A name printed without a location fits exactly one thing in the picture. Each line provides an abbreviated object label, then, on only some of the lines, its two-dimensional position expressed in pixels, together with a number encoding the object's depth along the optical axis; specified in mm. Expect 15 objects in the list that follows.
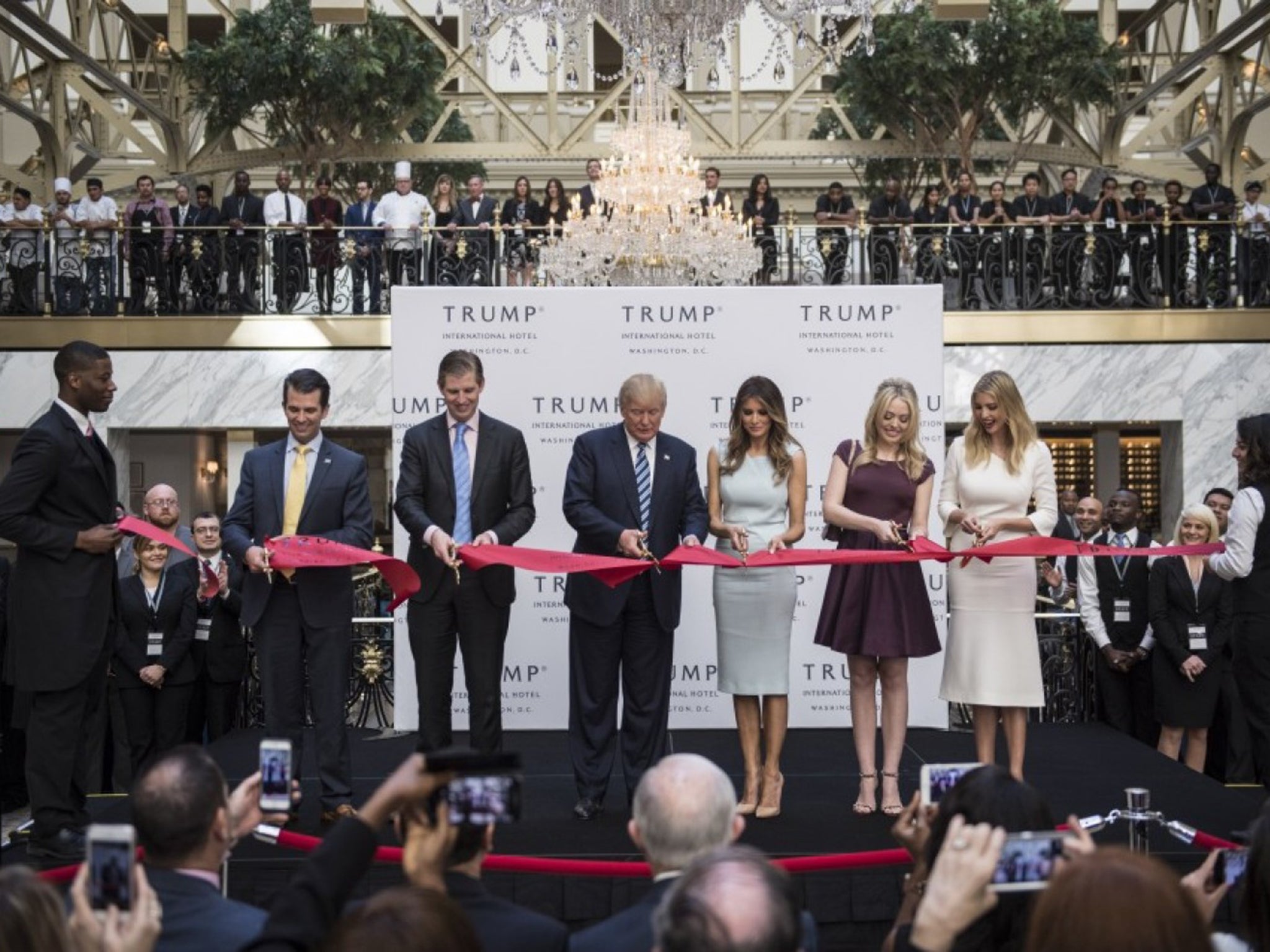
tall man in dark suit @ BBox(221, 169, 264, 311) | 15578
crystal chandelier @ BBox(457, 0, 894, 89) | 10938
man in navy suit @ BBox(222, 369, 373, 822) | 5918
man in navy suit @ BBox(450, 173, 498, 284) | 15578
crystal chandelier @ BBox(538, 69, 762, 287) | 14594
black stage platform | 5301
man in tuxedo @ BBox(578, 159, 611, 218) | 15984
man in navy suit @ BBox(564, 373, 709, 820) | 6203
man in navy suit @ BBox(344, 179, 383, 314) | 15625
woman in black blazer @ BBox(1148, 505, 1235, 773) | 8086
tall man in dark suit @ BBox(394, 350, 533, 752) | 6160
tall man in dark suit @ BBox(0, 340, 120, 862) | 5520
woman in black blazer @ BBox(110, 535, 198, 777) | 7848
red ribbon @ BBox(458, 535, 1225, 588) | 6035
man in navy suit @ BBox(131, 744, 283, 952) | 3041
